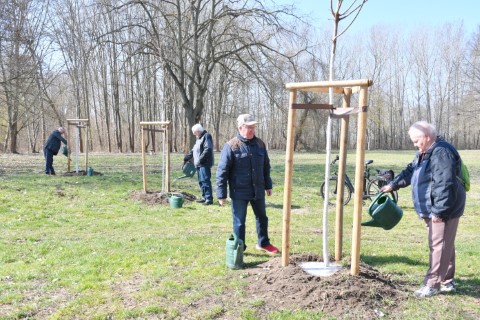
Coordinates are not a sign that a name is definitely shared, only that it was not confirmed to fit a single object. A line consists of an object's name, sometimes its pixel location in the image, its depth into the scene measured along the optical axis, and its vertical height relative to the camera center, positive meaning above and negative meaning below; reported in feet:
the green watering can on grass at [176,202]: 31.27 -4.59
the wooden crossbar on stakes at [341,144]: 13.74 -0.16
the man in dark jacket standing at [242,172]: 17.90 -1.39
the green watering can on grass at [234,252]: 16.74 -4.45
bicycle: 32.86 -3.64
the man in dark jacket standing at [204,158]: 31.91 -1.46
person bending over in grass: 48.19 -0.62
